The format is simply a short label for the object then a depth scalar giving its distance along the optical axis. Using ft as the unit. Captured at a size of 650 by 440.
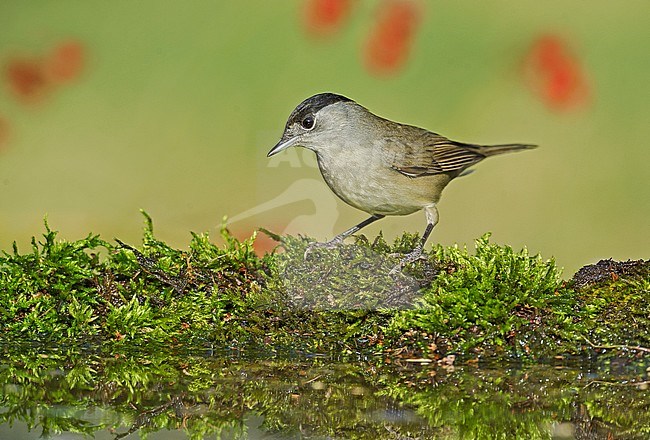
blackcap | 18.06
